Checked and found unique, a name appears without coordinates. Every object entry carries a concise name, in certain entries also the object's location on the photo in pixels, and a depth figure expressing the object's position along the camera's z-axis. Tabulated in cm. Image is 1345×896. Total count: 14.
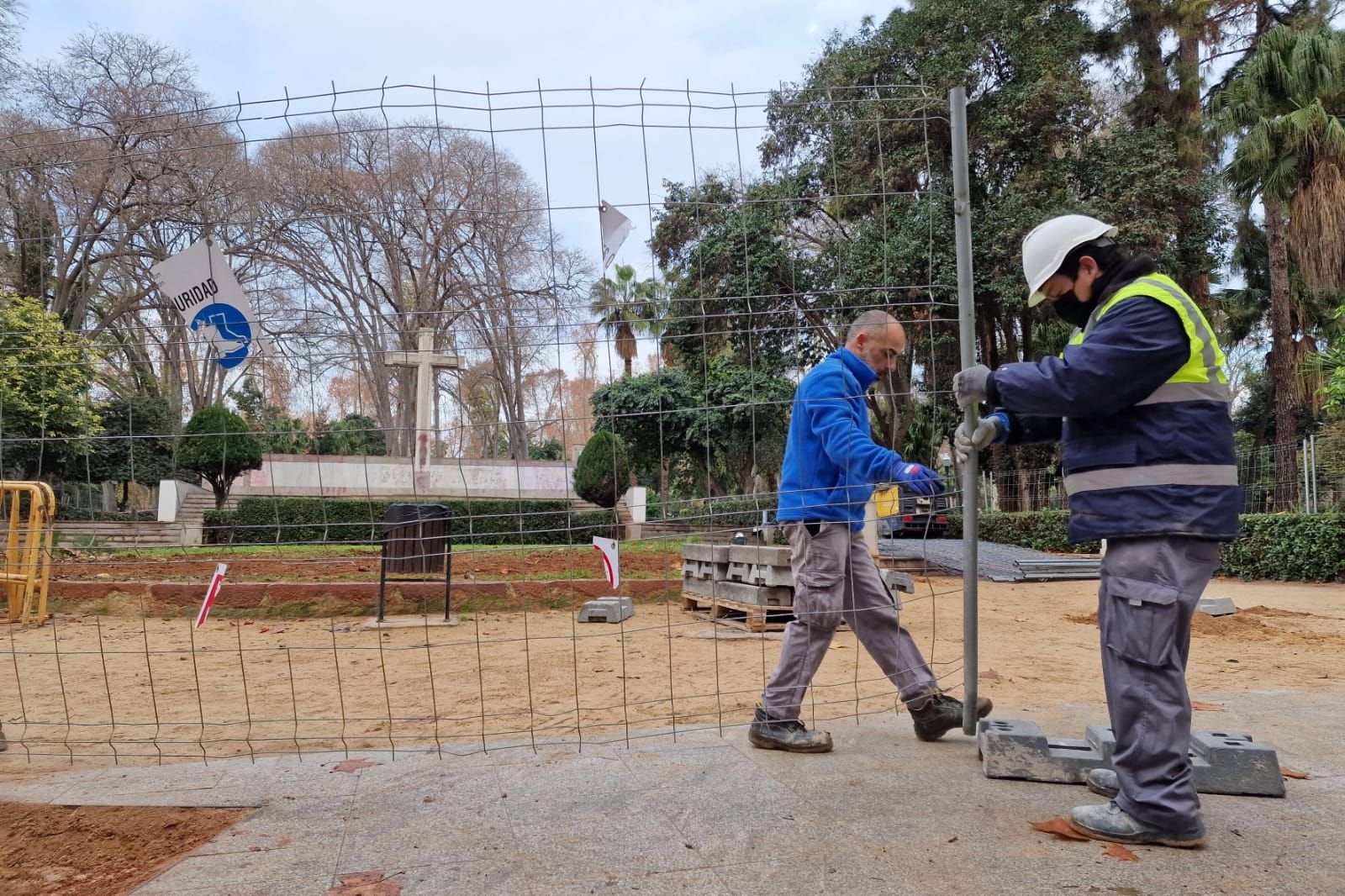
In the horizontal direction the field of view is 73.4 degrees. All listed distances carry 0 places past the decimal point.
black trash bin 750
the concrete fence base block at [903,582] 834
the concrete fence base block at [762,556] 711
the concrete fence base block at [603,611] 853
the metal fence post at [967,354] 333
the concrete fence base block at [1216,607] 822
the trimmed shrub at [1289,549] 1223
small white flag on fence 349
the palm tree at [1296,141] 1532
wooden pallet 730
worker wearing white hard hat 241
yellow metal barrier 810
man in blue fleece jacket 341
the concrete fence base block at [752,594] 720
